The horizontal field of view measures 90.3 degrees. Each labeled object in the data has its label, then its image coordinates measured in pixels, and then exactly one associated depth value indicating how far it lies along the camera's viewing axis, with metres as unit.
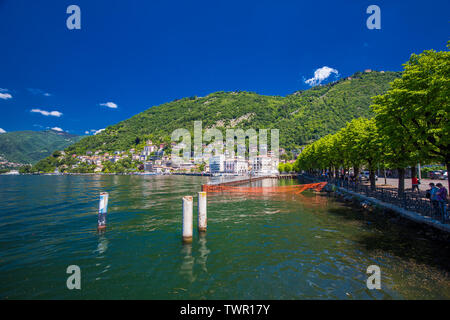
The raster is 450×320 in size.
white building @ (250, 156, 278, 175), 152.75
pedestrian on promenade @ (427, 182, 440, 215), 11.93
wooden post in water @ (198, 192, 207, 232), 13.19
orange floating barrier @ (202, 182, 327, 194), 38.72
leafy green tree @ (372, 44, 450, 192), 12.60
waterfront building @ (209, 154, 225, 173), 186.98
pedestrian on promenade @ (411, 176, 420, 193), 23.62
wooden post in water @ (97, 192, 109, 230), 13.24
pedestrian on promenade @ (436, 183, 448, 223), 11.15
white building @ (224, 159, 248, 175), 178.27
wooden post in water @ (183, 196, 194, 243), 11.55
